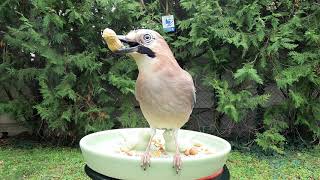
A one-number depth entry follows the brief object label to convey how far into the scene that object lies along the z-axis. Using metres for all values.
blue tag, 0.99
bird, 0.35
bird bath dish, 0.35
